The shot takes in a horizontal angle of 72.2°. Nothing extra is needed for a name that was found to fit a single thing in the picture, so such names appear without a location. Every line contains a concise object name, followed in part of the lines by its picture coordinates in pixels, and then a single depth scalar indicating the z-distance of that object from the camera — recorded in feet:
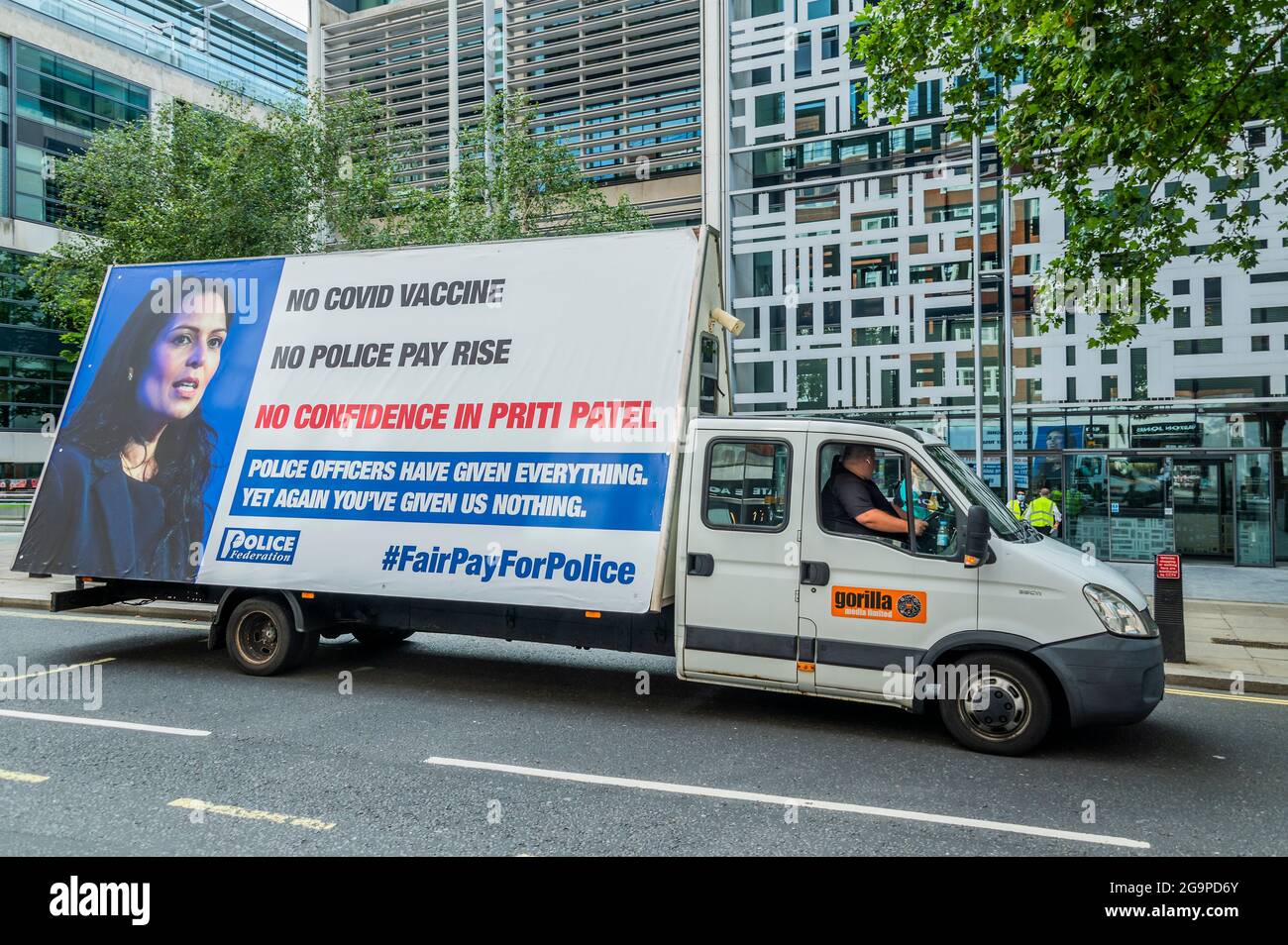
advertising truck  18.51
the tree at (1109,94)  27.09
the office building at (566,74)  79.05
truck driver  19.13
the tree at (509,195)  54.80
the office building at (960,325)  54.54
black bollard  27.12
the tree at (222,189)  45.32
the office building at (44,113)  131.64
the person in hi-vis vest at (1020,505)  50.65
